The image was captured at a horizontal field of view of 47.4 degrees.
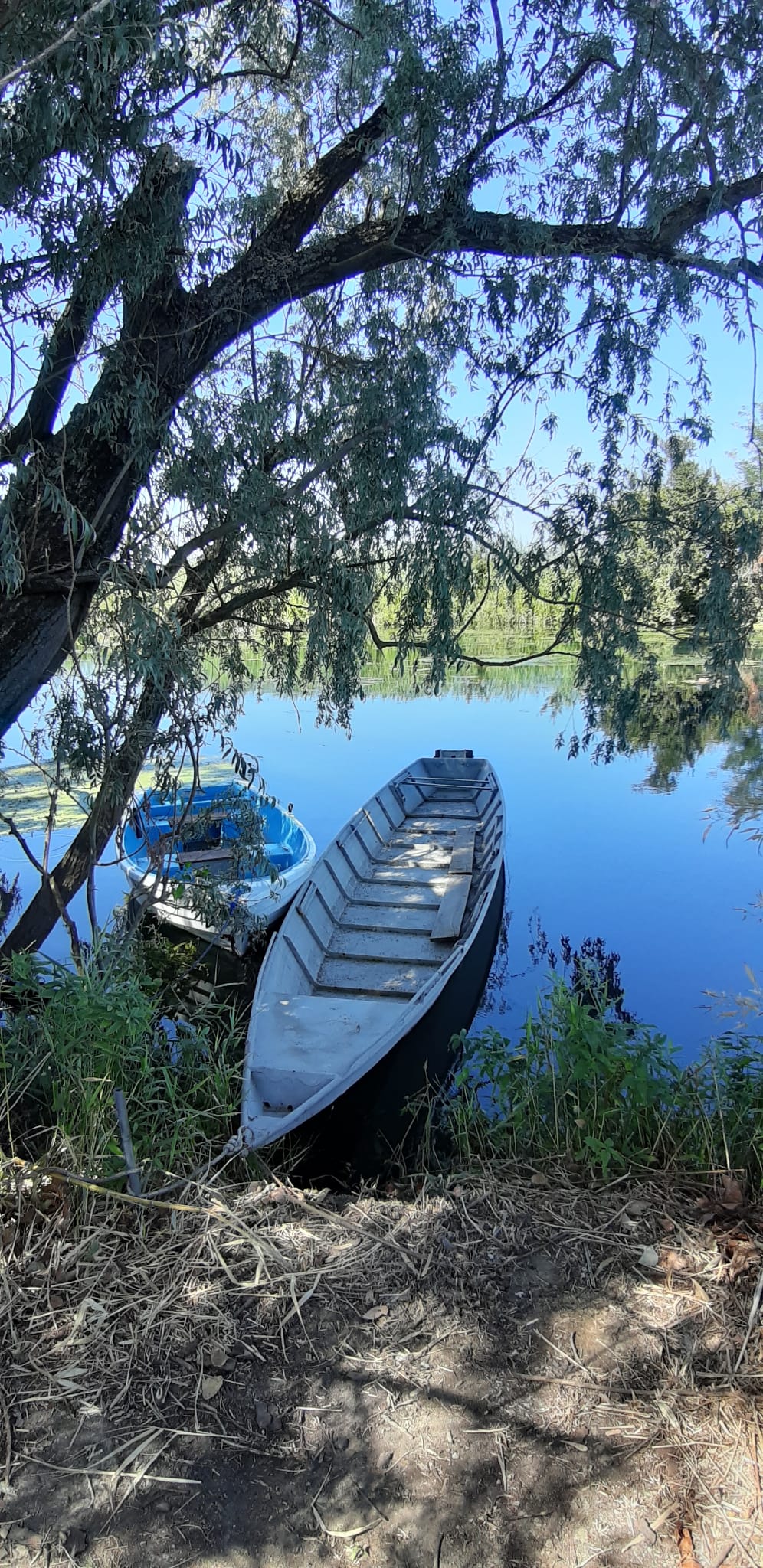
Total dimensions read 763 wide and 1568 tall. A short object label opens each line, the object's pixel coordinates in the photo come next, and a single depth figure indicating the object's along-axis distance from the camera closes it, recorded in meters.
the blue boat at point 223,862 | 5.74
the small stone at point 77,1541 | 1.55
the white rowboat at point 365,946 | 4.38
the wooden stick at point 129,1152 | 2.37
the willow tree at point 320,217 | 3.70
